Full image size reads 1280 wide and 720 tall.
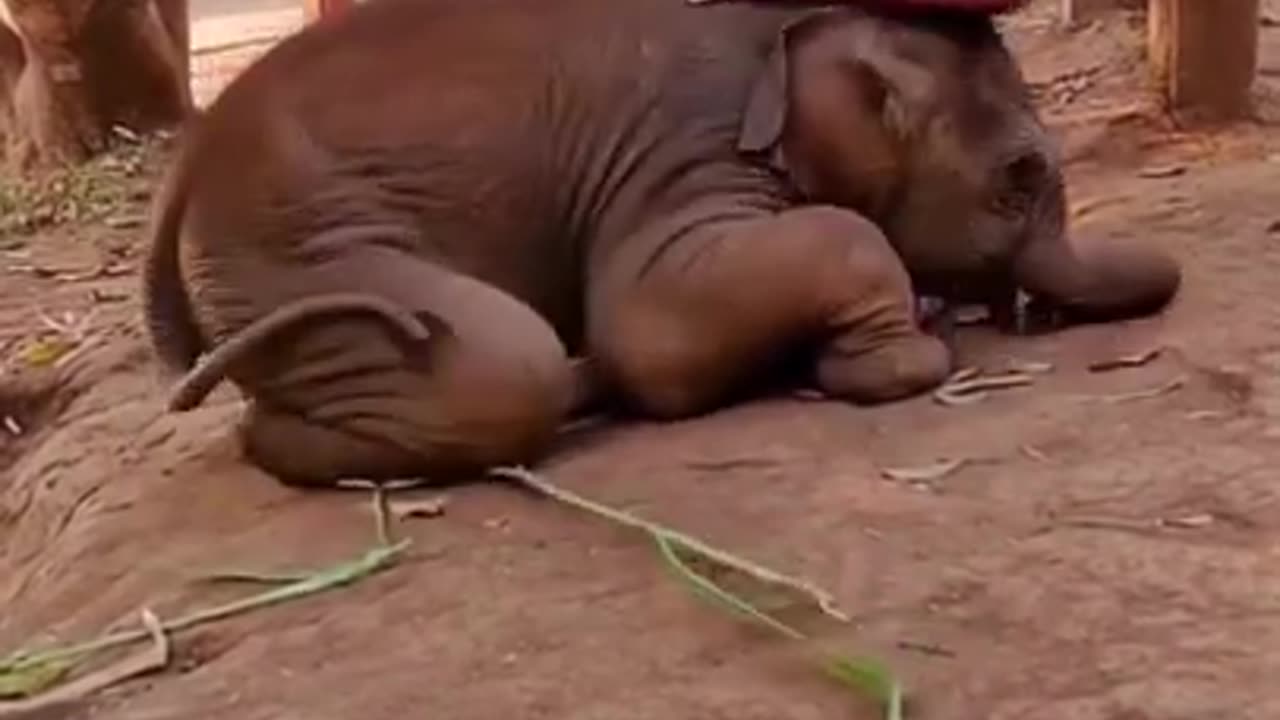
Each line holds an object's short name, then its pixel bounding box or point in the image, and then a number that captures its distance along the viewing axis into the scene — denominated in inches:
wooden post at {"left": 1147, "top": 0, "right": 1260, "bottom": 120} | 150.3
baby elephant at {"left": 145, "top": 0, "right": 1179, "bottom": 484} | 98.2
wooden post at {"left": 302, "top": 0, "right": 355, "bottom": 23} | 167.1
